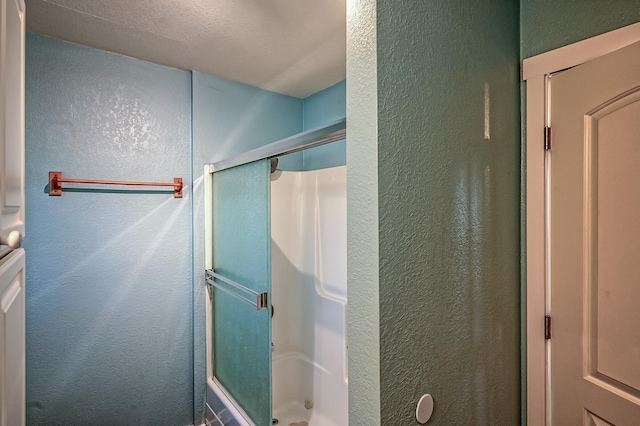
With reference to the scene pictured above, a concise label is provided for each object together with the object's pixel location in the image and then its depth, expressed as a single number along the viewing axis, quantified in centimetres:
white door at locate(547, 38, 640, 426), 100
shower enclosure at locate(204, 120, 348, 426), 163
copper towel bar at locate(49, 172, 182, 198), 178
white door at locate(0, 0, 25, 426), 59
